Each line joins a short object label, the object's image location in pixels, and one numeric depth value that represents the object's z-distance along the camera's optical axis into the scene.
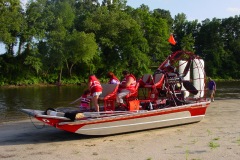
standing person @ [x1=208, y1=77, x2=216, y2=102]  21.39
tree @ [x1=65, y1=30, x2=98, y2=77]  51.88
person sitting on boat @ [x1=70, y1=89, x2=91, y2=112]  13.04
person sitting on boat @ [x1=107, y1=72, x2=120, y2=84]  13.22
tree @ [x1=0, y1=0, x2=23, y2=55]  49.75
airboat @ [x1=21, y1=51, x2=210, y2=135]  10.75
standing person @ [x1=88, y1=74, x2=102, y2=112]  11.63
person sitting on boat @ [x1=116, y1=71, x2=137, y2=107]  11.93
